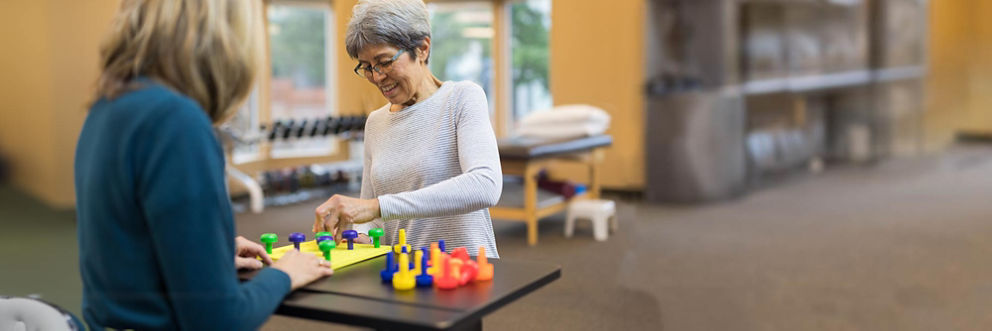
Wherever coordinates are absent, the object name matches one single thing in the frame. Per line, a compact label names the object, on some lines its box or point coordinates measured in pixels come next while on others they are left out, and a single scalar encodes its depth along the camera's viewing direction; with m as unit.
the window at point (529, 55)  2.99
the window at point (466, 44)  4.12
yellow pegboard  1.27
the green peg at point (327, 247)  1.25
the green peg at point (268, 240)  1.35
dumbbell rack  5.64
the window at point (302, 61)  7.14
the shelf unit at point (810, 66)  5.42
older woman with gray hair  1.39
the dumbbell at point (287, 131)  5.80
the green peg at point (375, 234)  1.38
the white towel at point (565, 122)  3.90
